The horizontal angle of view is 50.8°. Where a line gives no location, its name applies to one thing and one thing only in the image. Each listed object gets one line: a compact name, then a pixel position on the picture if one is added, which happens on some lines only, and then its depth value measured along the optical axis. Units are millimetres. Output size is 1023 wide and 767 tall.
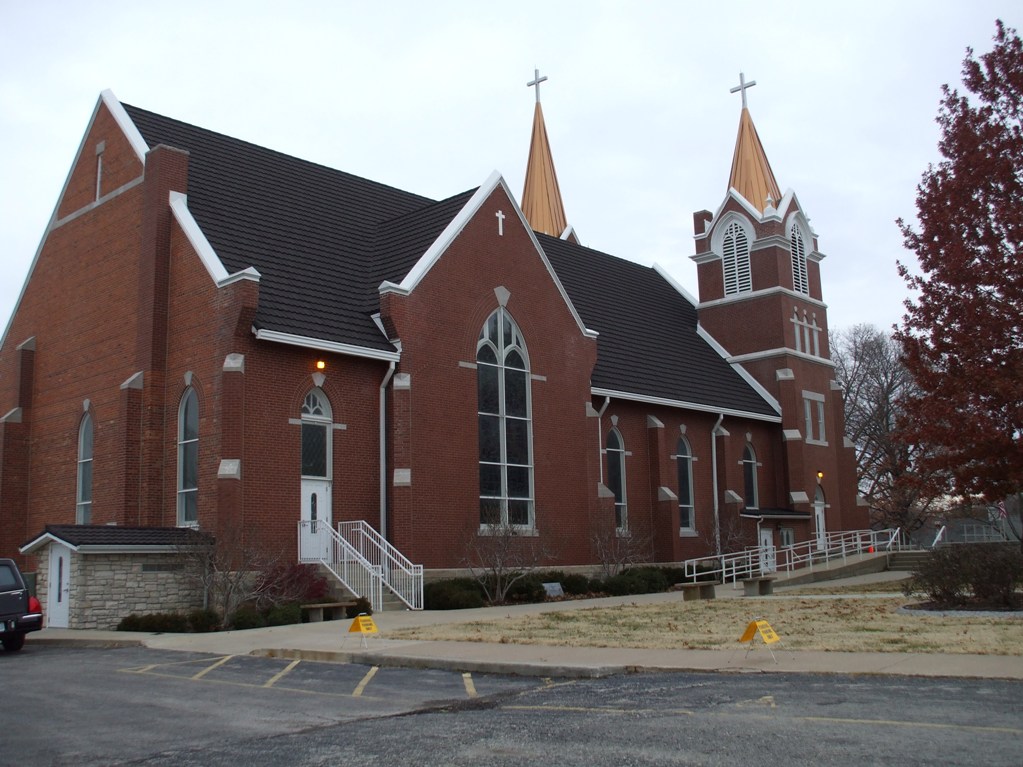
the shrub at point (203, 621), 20000
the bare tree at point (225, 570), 21000
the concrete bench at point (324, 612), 21156
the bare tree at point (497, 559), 25391
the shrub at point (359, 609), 22078
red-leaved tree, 21375
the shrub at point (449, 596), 23719
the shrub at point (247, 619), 20297
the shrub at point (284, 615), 20688
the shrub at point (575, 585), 27703
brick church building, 24078
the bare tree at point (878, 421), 57344
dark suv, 17703
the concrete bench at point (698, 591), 24891
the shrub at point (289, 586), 22016
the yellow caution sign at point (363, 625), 15591
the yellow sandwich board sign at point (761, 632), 12584
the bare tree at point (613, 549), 30188
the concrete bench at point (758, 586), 26562
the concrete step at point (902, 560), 36406
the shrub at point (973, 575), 17531
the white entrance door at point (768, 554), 36466
